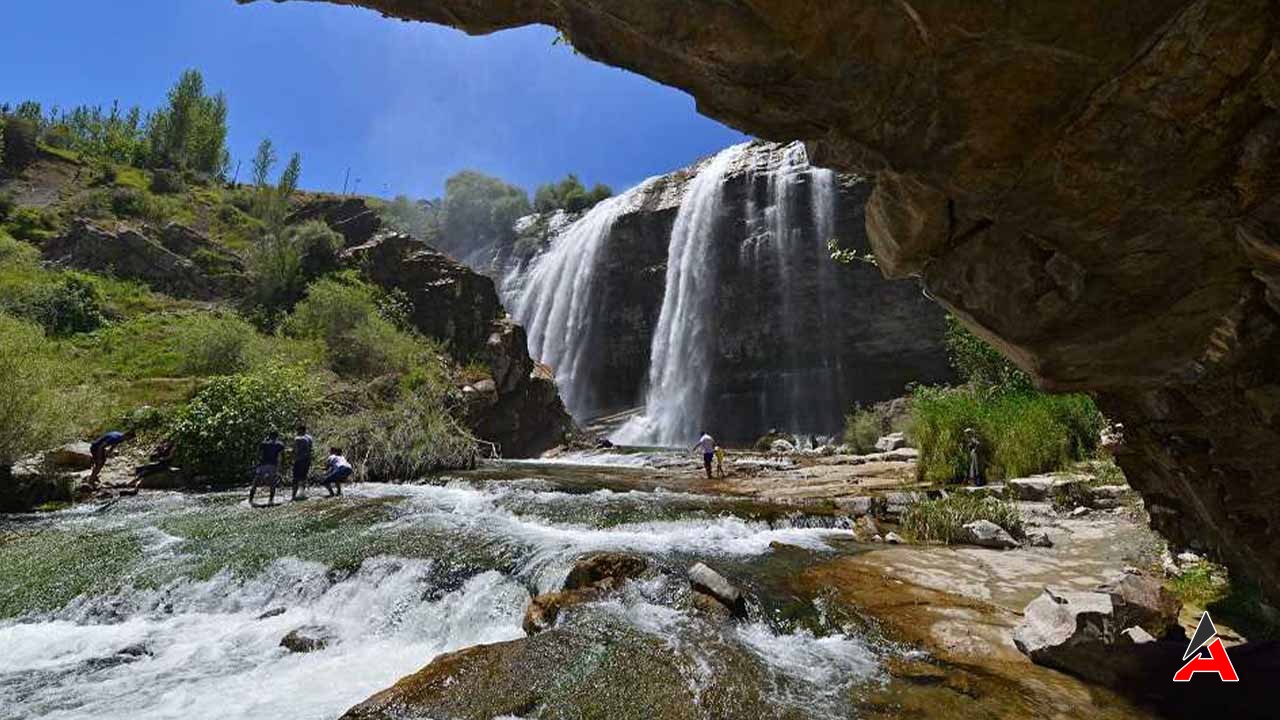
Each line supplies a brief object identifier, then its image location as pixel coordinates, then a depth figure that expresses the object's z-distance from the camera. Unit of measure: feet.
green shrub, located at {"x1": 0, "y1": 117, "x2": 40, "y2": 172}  170.19
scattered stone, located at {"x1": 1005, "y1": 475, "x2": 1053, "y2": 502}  39.47
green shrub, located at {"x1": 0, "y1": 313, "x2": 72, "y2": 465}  41.98
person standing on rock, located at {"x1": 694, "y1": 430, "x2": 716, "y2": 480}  62.08
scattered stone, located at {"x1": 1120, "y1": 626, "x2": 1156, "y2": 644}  16.24
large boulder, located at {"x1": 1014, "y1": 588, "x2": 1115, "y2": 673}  16.52
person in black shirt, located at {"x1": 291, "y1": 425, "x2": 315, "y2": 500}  46.60
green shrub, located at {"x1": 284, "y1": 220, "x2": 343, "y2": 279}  115.85
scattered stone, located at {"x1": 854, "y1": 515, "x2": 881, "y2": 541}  34.65
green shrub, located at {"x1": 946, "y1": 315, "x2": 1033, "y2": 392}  67.57
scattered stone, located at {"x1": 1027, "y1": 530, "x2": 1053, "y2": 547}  30.78
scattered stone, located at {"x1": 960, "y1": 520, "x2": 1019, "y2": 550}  31.27
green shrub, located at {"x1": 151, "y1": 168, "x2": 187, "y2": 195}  185.78
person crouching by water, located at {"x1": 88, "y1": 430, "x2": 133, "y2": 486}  46.26
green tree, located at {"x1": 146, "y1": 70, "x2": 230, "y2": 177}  216.95
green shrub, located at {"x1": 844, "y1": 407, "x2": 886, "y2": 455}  82.89
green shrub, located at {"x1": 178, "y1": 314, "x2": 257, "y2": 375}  74.90
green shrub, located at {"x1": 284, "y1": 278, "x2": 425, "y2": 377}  86.12
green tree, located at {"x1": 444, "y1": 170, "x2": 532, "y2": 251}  221.58
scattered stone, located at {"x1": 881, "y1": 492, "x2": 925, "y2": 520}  38.44
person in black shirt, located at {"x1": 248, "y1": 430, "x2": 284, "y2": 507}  44.52
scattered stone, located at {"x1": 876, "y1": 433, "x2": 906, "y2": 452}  74.15
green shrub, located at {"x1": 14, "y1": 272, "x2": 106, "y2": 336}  91.50
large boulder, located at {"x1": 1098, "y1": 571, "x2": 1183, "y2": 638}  17.07
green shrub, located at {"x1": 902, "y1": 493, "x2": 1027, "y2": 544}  33.24
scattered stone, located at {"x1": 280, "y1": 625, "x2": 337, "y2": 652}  20.72
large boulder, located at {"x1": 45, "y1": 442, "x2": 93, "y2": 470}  46.93
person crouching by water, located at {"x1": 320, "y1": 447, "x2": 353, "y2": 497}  47.34
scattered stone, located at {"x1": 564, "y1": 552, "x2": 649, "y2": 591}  22.74
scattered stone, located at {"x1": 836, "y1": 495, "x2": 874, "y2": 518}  39.22
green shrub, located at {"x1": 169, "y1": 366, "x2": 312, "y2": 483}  51.75
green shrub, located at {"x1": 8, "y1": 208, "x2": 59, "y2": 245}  131.23
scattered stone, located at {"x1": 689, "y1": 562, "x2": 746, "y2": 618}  21.59
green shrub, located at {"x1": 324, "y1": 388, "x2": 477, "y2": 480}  59.31
